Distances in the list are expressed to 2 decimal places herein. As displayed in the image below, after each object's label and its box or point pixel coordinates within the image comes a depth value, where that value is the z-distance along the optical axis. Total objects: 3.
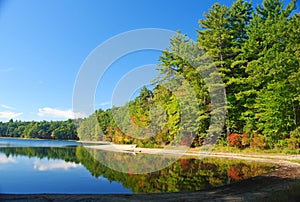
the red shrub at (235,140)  24.43
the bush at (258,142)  22.41
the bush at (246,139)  23.65
